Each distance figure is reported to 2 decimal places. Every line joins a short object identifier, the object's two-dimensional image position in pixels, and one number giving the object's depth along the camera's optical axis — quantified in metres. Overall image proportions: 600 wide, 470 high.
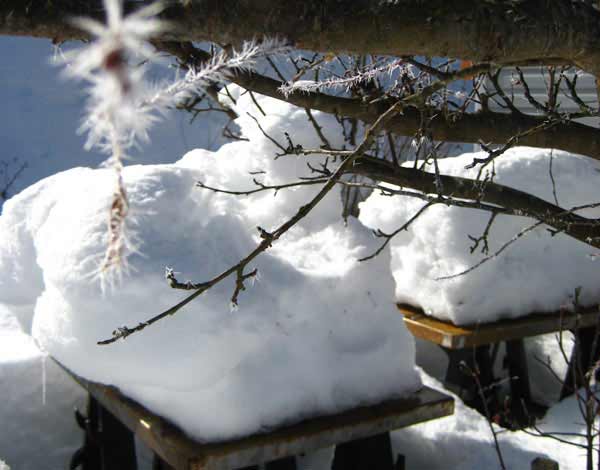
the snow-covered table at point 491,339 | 3.62
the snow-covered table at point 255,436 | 2.20
